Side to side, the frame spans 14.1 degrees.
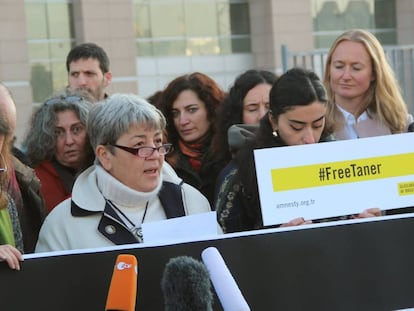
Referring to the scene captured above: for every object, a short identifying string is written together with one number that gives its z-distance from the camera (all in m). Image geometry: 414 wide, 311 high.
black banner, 5.47
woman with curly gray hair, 8.92
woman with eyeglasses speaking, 6.64
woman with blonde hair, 8.53
